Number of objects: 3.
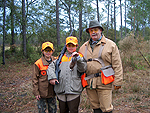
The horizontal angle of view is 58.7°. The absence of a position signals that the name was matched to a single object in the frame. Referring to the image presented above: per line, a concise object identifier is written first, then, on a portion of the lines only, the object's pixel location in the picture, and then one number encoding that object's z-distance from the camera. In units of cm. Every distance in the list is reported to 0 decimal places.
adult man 277
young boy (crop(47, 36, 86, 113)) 279
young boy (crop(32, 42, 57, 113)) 329
